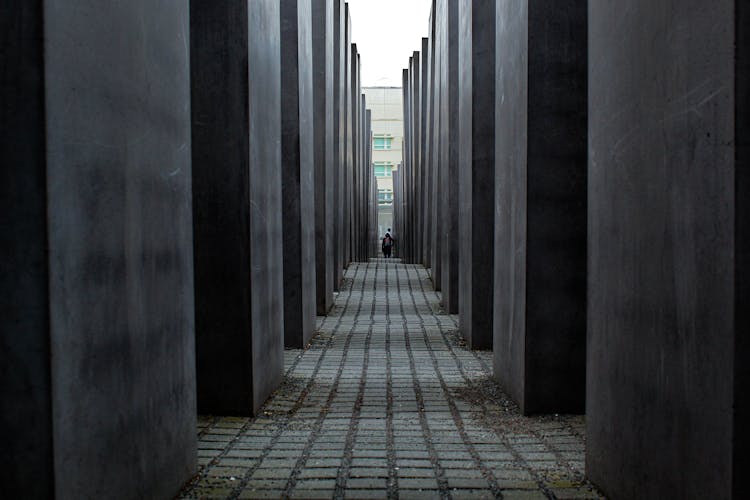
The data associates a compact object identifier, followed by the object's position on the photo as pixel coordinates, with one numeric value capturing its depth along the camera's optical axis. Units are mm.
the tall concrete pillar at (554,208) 6863
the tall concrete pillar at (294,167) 10648
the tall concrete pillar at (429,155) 22448
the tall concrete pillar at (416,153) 28898
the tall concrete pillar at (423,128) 26469
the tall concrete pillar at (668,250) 2988
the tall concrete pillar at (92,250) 3086
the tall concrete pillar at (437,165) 18277
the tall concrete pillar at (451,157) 14898
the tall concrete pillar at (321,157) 15016
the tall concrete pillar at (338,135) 19484
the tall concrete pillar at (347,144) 23594
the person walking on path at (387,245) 41281
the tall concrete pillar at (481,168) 10719
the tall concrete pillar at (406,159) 36547
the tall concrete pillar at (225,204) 6863
